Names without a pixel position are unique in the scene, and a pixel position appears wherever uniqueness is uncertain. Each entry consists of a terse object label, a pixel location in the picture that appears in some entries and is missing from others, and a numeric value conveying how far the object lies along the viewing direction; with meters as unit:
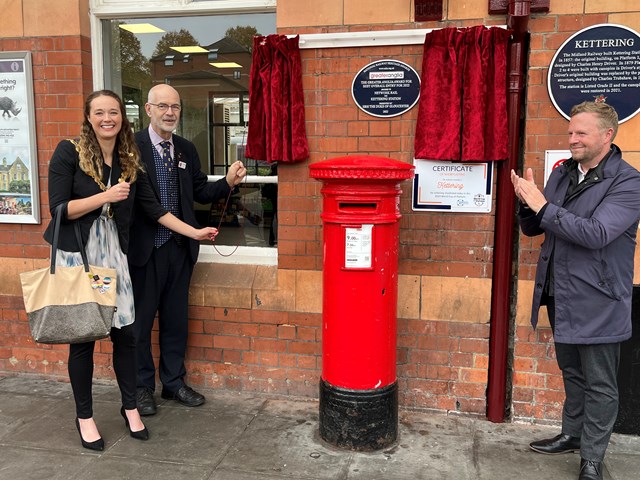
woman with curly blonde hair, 3.23
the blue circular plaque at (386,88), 3.79
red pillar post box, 3.17
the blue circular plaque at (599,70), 3.50
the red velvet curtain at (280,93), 3.87
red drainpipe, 3.60
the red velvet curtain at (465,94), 3.61
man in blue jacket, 2.88
